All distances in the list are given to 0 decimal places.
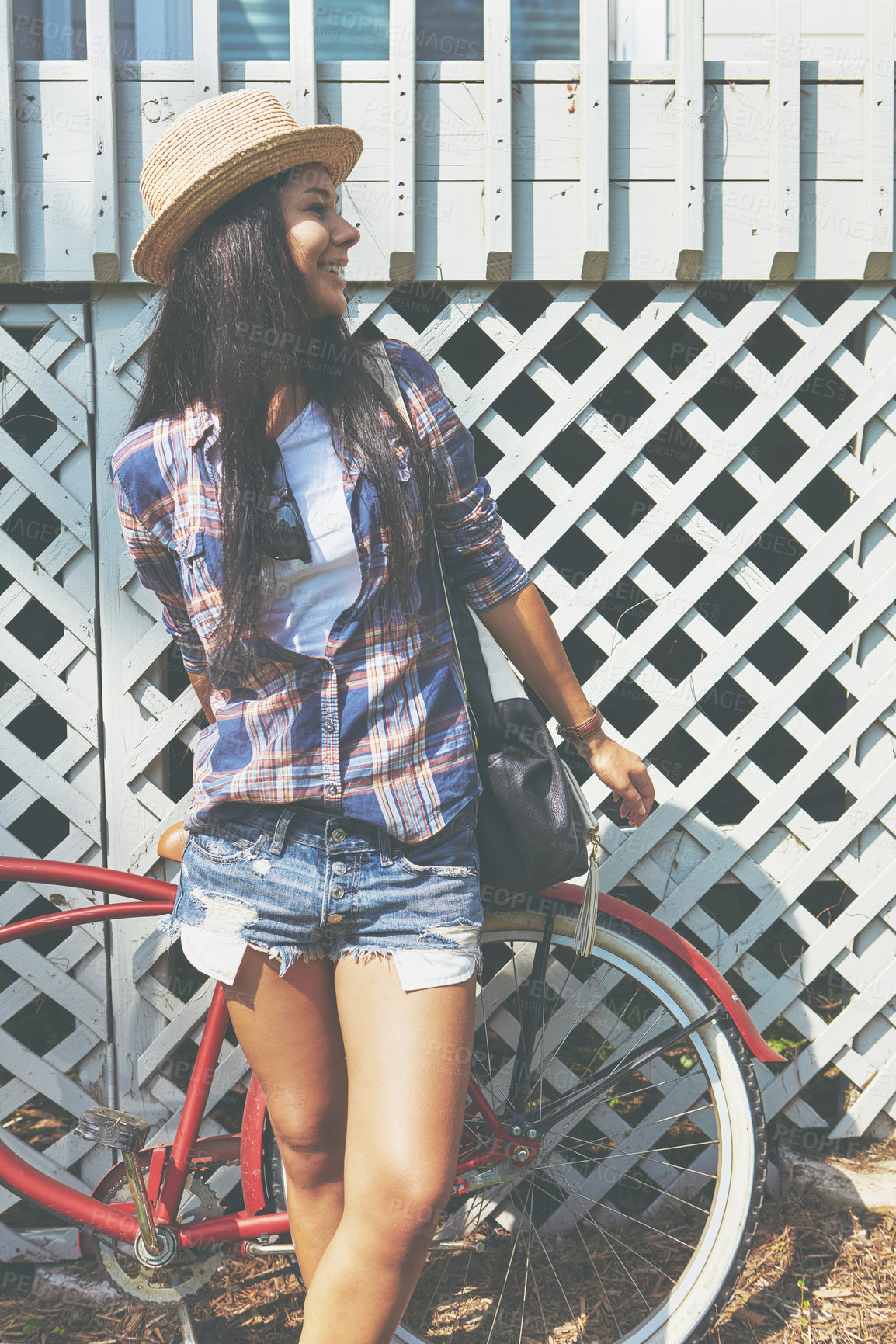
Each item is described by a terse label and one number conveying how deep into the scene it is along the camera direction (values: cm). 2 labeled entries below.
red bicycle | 169
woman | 121
